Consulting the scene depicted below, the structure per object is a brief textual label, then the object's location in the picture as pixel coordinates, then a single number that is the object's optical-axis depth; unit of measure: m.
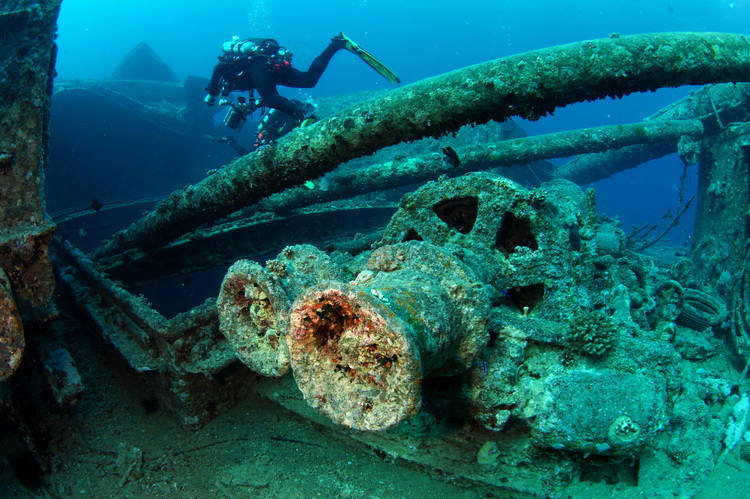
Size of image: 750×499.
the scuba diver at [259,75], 8.33
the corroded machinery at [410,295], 1.75
